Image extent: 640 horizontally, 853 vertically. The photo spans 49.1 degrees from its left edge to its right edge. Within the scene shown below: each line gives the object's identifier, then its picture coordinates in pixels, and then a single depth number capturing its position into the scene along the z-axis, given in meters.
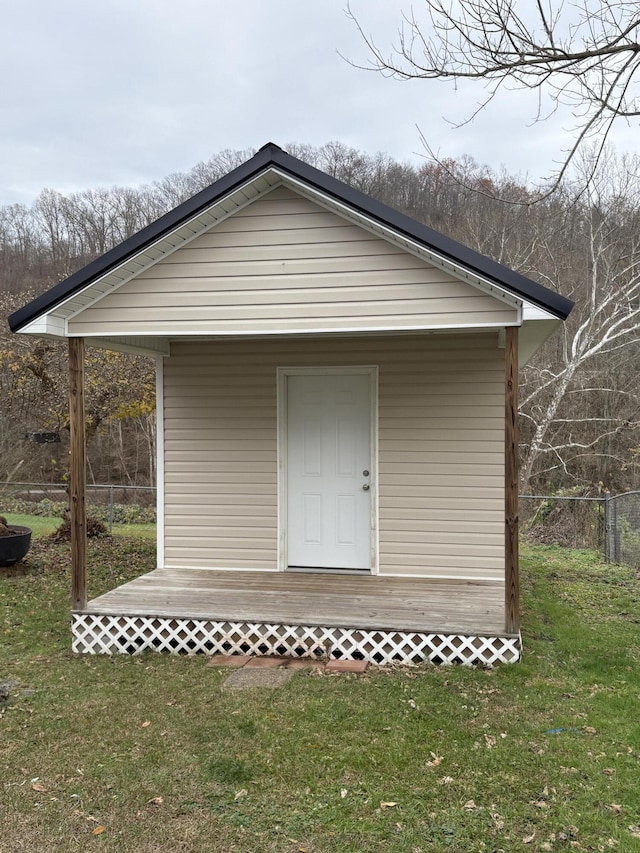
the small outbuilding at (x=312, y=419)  5.16
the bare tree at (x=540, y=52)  4.25
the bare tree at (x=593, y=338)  15.20
